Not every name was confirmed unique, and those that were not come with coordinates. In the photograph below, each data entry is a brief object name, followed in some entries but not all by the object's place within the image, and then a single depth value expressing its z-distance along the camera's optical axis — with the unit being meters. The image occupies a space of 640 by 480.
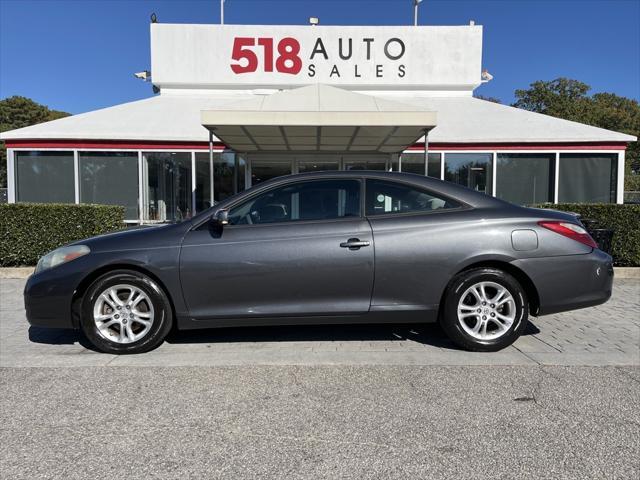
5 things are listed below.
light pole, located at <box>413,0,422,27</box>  15.52
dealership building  11.48
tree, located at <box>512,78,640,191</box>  40.59
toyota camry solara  4.00
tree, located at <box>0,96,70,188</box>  47.75
